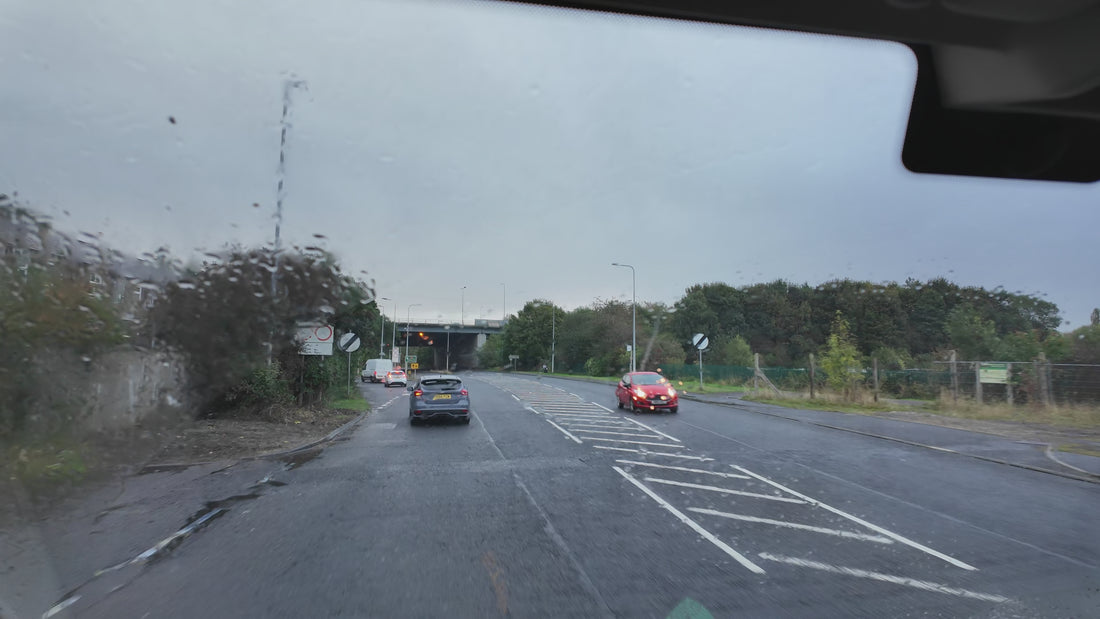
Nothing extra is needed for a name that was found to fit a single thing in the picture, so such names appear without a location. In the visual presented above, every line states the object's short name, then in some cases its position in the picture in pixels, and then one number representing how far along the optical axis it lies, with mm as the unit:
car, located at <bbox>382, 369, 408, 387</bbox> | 43688
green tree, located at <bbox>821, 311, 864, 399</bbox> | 23641
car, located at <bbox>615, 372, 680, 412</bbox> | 19562
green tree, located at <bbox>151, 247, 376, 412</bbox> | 9658
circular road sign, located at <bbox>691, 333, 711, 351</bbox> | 28028
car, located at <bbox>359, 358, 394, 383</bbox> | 50906
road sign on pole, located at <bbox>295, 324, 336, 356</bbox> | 16752
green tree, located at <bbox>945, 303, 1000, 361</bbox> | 29516
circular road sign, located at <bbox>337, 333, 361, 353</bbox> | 19594
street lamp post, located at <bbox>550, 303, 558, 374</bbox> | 72388
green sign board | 19781
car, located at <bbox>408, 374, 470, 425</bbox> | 17344
